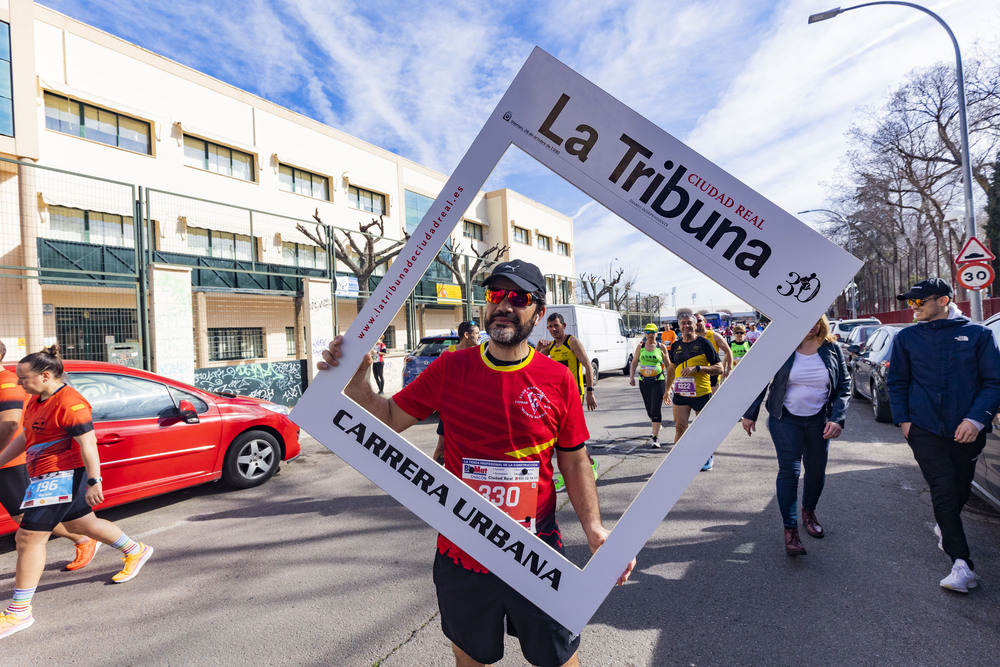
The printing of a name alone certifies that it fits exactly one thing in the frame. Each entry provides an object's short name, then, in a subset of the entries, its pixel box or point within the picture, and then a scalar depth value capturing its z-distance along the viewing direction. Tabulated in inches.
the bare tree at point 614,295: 684.8
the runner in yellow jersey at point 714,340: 246.7
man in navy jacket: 120.0
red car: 184.5
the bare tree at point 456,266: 518.7
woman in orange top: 122.7
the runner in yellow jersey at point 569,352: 235.6
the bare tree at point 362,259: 474.9
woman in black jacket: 145.7
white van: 552.1
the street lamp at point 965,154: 451.2
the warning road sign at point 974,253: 382.7
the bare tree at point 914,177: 994.7
